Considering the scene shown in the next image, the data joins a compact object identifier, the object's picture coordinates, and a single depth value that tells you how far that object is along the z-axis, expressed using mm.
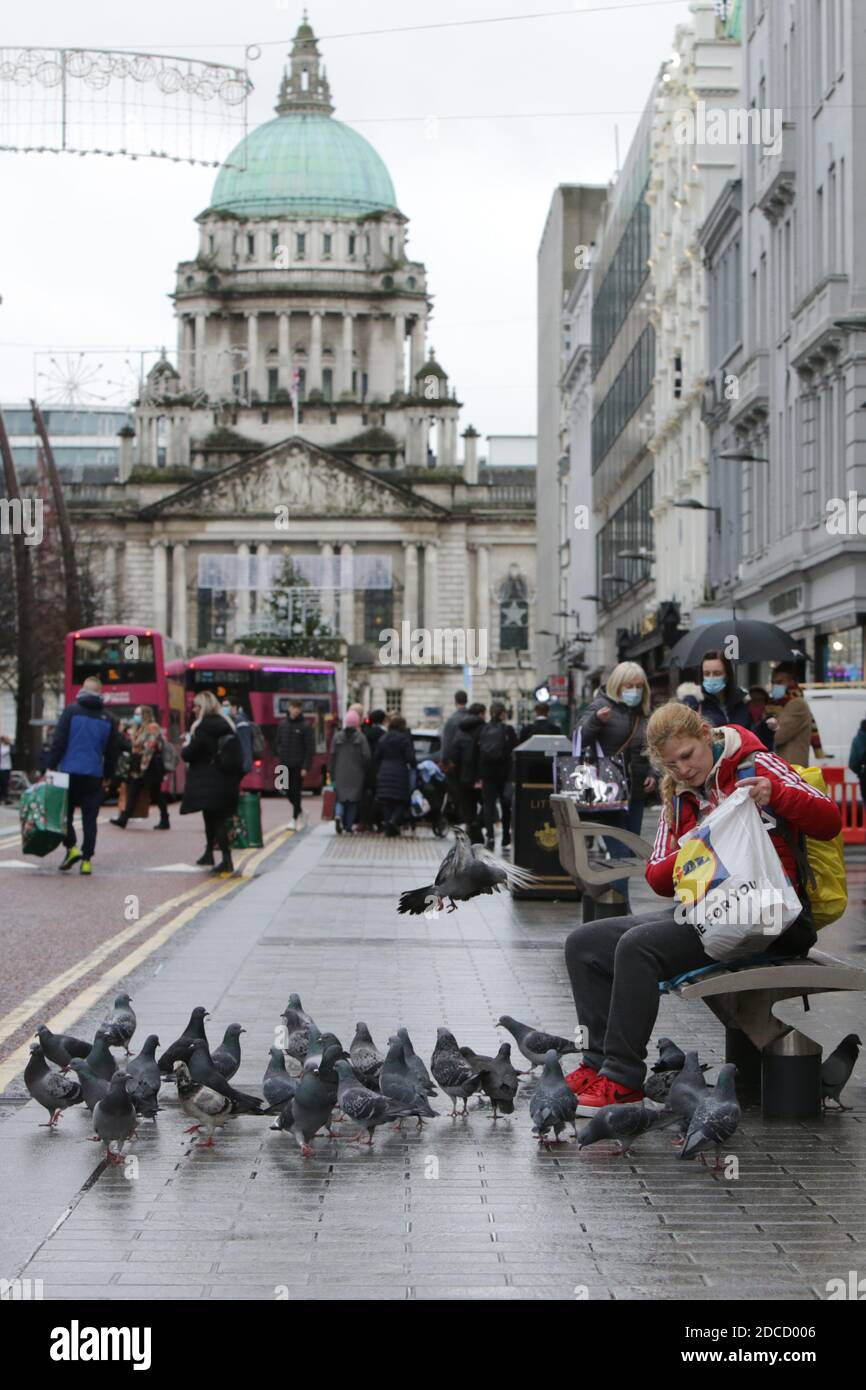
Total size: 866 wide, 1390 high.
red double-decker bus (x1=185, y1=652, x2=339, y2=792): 58531
